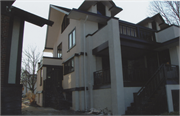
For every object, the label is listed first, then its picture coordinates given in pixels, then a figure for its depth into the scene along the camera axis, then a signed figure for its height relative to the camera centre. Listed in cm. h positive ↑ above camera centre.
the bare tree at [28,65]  2572 +350
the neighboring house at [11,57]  649 +133
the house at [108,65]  872 +164
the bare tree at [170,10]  1781 +866
